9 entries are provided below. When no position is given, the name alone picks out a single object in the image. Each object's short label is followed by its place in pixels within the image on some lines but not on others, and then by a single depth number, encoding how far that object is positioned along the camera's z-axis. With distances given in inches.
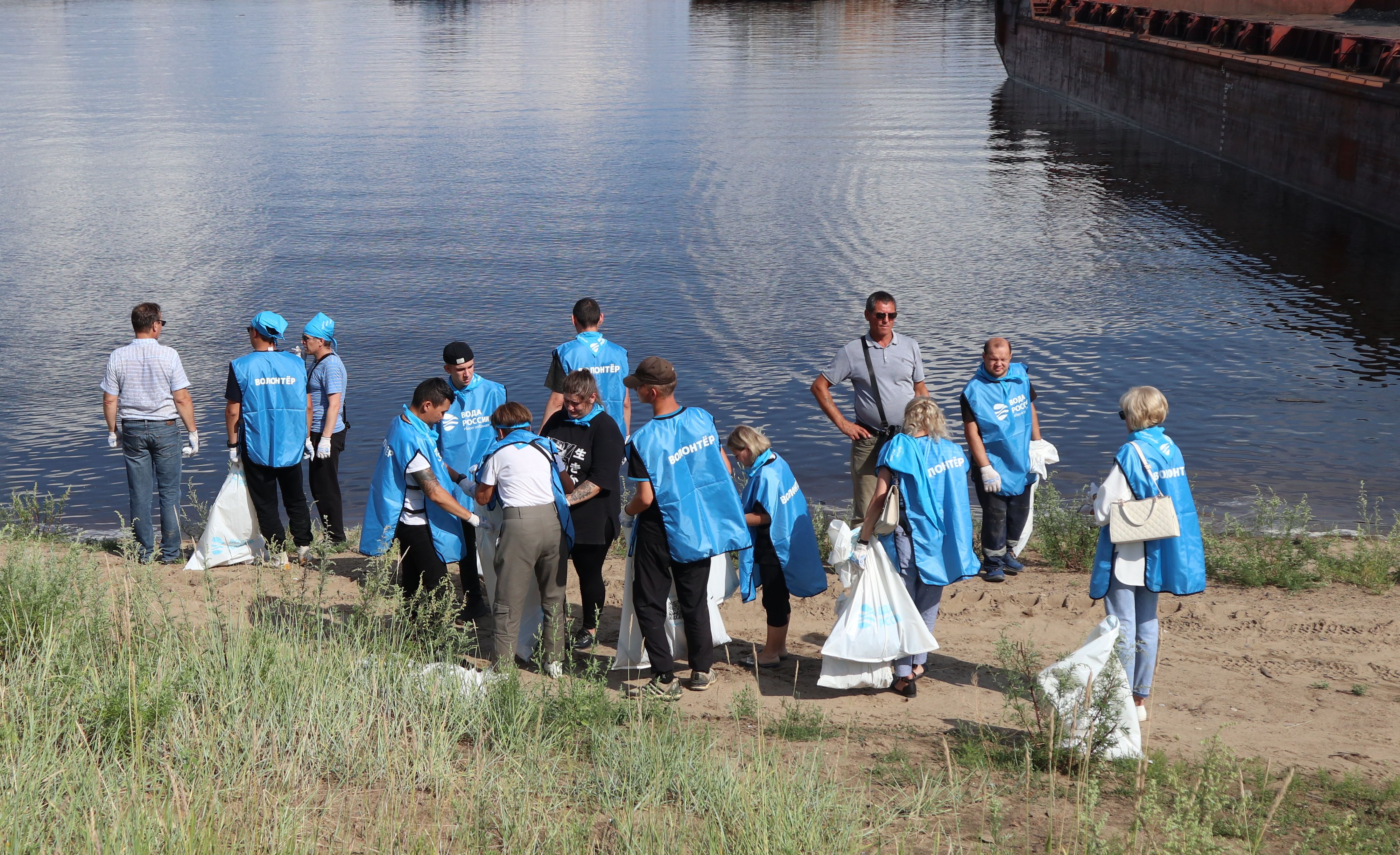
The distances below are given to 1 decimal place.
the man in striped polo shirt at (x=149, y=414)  311.3
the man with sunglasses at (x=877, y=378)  296.0
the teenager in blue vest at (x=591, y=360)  307.4
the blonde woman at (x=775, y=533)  247.1
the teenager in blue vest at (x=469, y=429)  285.7
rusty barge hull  941.2
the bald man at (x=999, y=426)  300.5
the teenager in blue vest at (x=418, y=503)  253.1
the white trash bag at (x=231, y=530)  319.9
